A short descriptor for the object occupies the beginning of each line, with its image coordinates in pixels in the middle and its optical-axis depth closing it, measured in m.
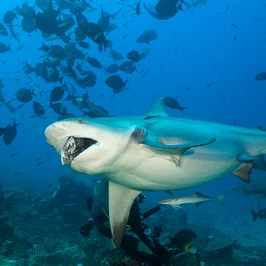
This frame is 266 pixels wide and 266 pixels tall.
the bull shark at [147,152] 2.78
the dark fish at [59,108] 9.85
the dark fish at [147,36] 13.39
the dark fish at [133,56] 11.13
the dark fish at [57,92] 10.01
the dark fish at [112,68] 12.52
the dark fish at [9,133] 9.43
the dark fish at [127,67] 11.38
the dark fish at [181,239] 4.91
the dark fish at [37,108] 10.60
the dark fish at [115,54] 14.05
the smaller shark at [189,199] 6.05
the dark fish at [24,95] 10.60
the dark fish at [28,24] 11.45
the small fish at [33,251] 7.14
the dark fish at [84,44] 10.75
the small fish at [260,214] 10.62
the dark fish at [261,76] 12.96
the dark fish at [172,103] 10.14
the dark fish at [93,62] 11.02
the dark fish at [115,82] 10.15
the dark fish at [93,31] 8.82
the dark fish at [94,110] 9.16
